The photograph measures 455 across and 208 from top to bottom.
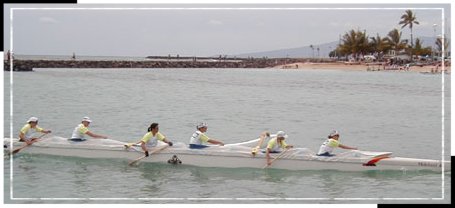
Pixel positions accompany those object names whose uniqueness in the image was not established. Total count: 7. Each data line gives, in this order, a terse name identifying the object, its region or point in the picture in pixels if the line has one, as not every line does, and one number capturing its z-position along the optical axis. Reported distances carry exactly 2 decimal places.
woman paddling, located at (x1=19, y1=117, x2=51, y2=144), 13.45
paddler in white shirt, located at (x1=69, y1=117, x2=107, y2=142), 13.45
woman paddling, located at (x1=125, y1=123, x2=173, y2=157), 12.94
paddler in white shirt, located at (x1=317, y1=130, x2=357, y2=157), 12.61
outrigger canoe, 12.52
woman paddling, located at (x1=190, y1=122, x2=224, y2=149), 12.88
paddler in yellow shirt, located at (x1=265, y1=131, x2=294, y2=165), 12.55
